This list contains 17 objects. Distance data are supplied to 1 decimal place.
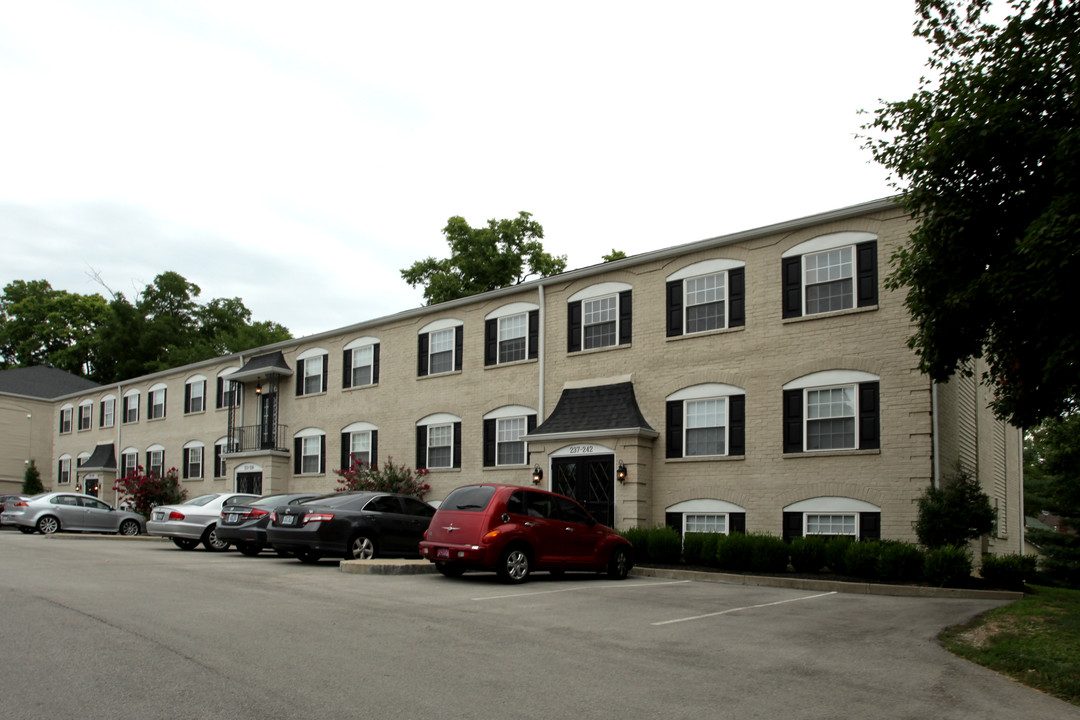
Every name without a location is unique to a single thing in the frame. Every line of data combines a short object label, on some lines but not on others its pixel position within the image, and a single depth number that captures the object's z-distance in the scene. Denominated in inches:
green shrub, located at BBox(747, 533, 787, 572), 670.5
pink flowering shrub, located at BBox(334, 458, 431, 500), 1072.8
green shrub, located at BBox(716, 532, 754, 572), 682.8
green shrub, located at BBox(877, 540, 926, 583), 615.5
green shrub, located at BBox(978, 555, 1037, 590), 615.8
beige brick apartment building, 725.3
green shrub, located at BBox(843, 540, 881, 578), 629.6
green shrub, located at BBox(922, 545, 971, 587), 594.2
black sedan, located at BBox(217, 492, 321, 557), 765.3
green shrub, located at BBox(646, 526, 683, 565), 729.6
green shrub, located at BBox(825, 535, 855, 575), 651.5
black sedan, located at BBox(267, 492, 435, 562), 682.8
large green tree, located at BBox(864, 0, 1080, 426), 379.6
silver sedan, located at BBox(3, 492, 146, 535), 1107.9
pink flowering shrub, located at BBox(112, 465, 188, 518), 1455.5
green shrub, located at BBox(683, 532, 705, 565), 714.8
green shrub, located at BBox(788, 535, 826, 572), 664.4
